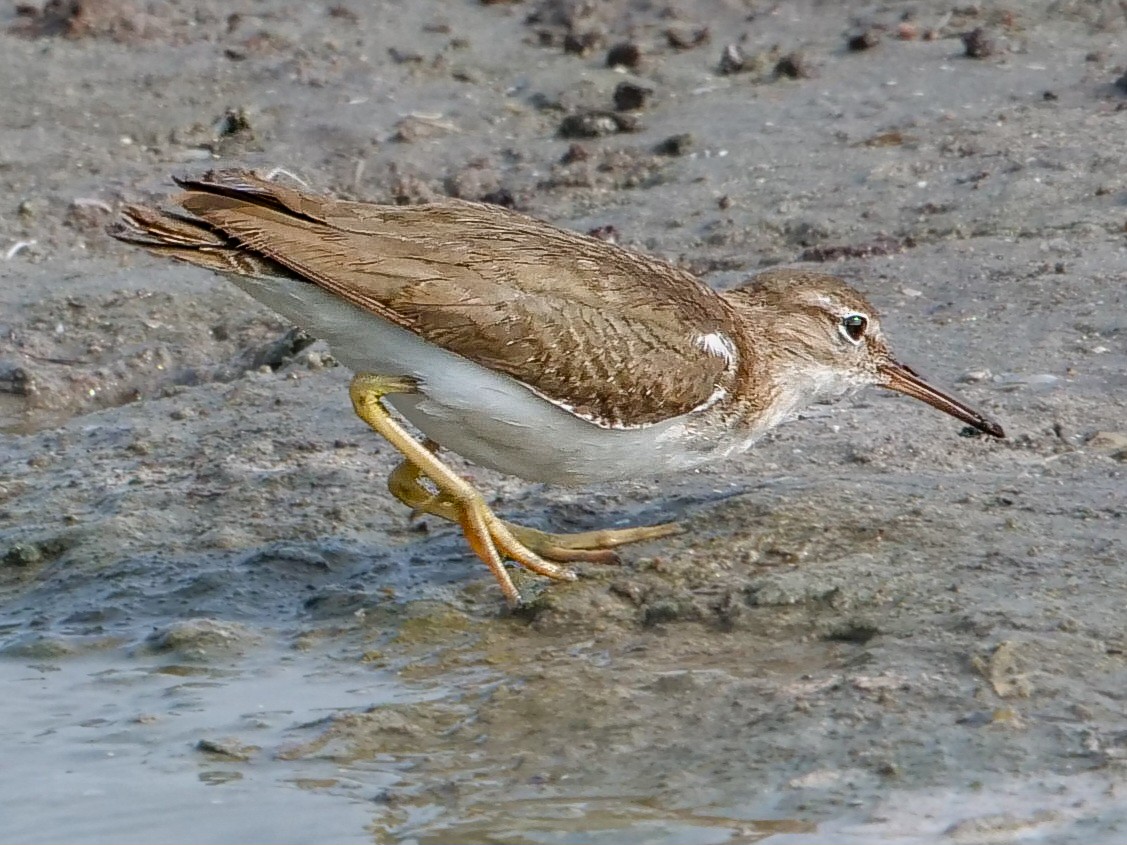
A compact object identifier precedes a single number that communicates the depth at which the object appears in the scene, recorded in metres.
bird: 6.36
